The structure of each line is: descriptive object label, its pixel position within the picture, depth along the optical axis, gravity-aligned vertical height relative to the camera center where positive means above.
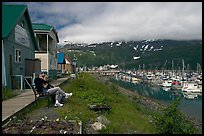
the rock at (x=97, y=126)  4.53 -1.77
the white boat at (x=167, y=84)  43.79 -5.06
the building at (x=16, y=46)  9.33 +1.46
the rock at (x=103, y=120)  5.15 -1.81
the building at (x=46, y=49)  15.89 +2.14
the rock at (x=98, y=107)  6.18 -1.64
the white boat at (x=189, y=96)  28.88 -5.80
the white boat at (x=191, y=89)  33.59 -5.11
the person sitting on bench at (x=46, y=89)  6.12 -0.87
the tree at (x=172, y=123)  4.38 -1.65
